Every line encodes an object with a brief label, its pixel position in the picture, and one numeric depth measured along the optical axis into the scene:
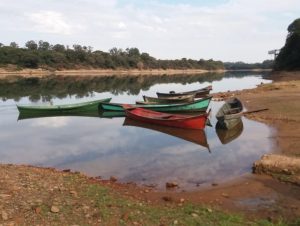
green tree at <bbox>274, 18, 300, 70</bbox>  51.57
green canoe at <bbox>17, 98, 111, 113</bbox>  18.11
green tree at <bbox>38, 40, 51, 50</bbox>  88.04
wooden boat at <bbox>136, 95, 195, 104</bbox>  20.77
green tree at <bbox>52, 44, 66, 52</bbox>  83.62
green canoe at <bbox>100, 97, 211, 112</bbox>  17.51
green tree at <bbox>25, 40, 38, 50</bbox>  86.19
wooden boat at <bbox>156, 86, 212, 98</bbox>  22.91
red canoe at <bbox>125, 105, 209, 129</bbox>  13.43
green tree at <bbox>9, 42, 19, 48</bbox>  79.67
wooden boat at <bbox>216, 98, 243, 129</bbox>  13.43
